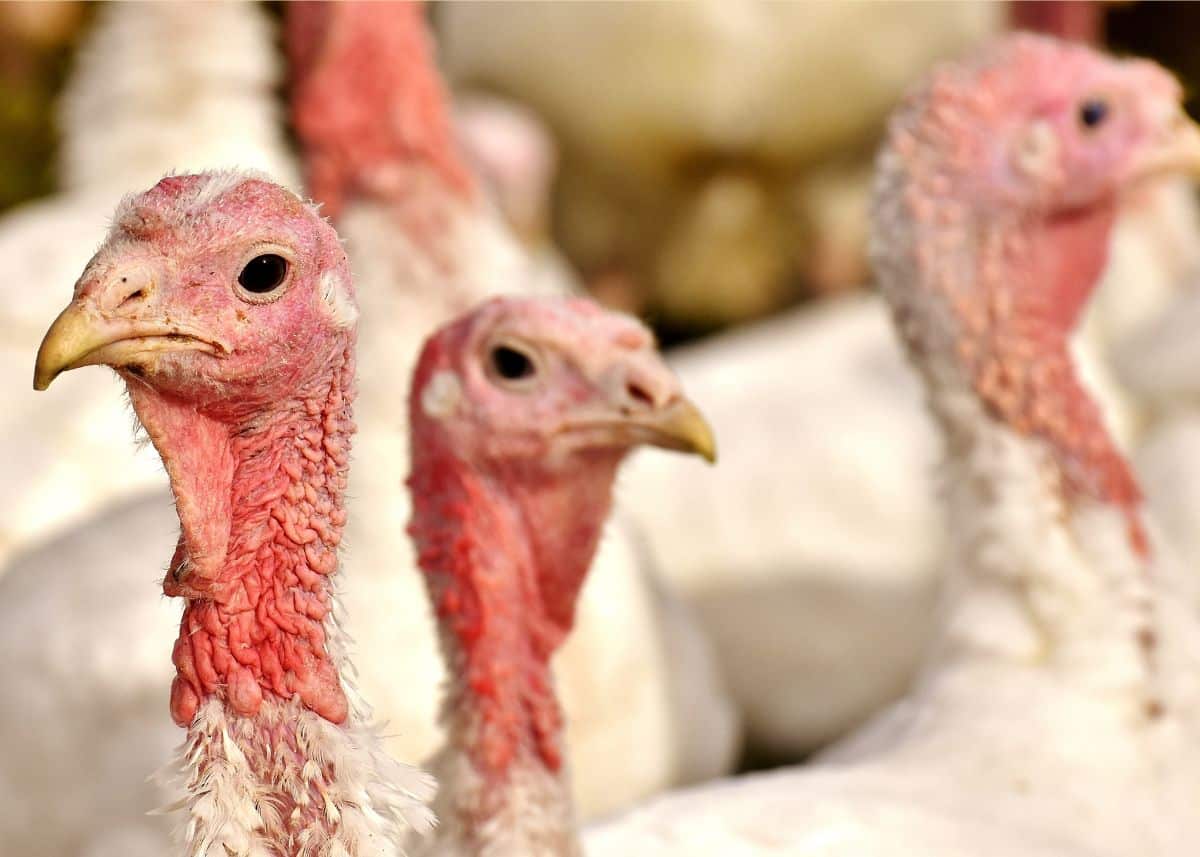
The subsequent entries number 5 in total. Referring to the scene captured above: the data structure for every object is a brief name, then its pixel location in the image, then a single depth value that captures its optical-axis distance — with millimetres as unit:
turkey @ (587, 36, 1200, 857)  5652
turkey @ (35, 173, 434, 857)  3604
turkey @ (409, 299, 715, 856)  4852
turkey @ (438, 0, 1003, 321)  12102
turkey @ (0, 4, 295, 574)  7930
